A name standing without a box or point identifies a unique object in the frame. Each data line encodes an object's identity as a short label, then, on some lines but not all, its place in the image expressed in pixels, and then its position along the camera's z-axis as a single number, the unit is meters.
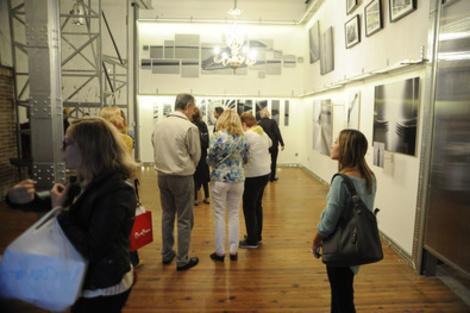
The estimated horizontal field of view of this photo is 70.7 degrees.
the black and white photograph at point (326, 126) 7.84
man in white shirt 3.45
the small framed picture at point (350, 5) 5.99
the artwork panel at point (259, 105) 11.34
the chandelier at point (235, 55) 8.07
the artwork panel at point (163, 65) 10.99
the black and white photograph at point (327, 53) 7.63
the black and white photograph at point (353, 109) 5.97
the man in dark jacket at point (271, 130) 8.16
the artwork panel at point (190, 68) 11.03
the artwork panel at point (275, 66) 11.14
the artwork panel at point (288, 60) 11.15
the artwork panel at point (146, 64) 10.97
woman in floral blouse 3.64
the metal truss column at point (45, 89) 2.67
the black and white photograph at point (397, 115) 3.95
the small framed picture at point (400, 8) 3.98
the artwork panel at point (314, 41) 9.02
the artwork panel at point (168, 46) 10.95
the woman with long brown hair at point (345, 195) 2.12
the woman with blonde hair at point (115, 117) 3.54
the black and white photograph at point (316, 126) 9.01
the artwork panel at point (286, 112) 11.47
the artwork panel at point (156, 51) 10.93
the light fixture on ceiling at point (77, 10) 7.12
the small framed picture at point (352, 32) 5.87
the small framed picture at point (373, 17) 4.93
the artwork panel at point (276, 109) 11.43
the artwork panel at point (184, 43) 10.95
